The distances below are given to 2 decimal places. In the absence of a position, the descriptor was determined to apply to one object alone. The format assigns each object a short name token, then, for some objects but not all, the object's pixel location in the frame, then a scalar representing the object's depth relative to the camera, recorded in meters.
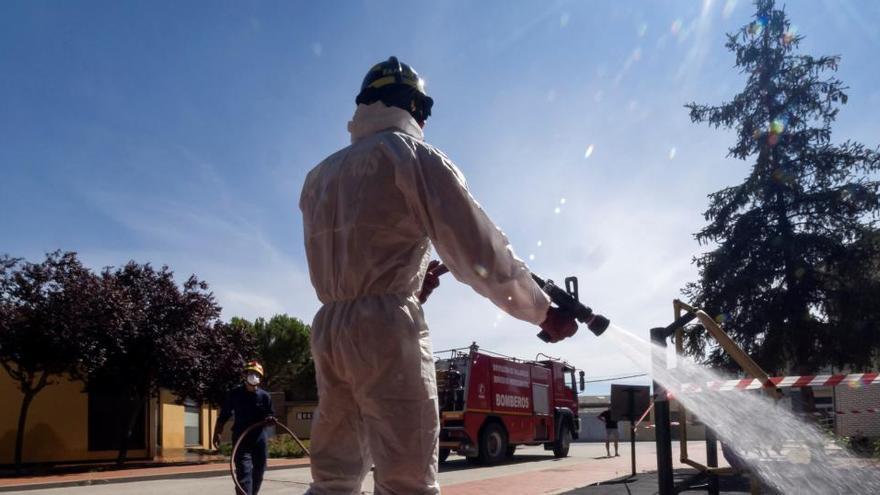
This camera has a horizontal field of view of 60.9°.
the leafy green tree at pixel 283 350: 37.47
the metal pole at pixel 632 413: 10.99
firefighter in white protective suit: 2.10
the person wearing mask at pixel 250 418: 6.61
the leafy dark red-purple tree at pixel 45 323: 15.20
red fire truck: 15.05
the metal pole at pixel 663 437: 4.00
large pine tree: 14.66
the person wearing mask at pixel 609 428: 17.97
